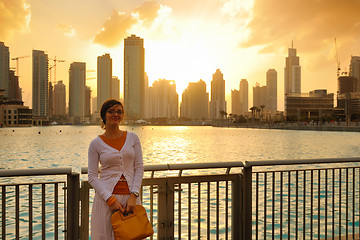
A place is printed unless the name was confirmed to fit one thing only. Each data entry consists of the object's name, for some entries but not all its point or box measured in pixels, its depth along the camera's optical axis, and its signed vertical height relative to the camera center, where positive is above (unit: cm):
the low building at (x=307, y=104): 19638 +1013
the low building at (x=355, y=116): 16988 +214
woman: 313 -59
